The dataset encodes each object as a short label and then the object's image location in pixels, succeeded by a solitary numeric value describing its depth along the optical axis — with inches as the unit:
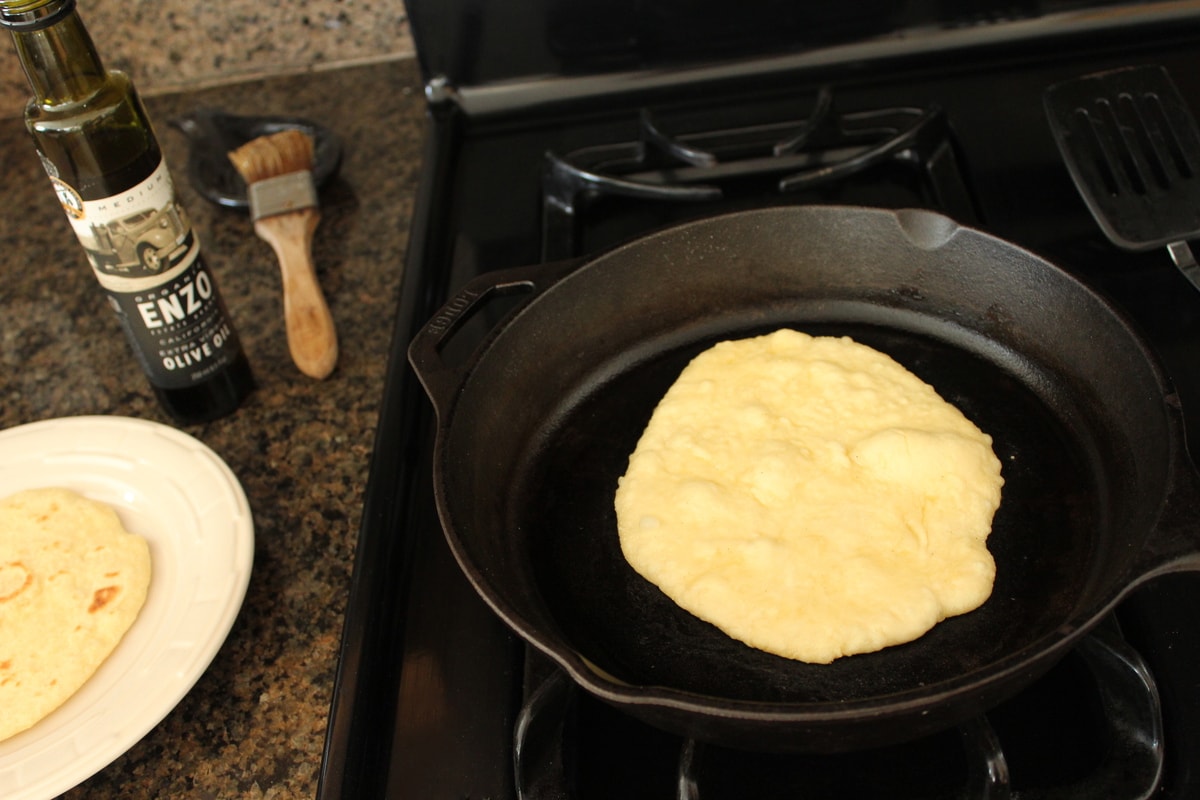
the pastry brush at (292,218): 47.7
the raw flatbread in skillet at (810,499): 33.4
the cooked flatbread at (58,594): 33.2
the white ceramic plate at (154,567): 32.0
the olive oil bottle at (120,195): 35.7
